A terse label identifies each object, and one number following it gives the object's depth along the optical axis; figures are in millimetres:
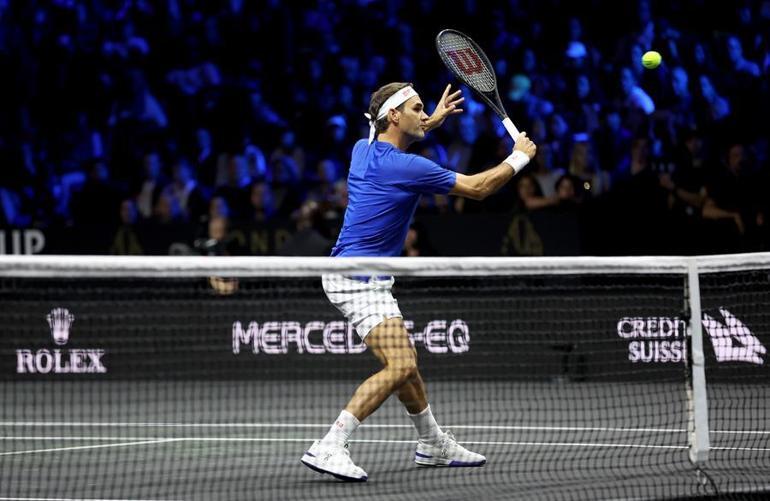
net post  12766
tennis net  13023
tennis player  13148
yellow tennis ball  22437
